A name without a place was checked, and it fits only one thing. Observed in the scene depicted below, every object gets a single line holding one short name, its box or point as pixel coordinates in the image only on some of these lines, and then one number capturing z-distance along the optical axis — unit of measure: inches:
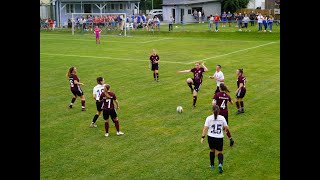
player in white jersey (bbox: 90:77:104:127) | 693.9
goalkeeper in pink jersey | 1986.2
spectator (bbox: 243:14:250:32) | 2320.4
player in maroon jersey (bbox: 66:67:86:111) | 803.8
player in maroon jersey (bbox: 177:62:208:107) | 828.6
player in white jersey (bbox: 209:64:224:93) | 788.0
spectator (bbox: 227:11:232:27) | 2637.8
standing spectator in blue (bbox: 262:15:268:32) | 2211.7
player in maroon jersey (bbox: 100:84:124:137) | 636.1
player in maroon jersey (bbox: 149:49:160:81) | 1072.2
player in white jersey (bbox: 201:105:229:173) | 493.7
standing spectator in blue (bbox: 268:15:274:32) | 2190.8
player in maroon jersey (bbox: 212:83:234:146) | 596.7
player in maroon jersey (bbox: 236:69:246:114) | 752.3
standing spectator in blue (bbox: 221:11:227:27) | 2667.3
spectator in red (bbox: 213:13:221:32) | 2339.6
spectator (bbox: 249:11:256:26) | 2573.8
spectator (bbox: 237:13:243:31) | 2369.8
